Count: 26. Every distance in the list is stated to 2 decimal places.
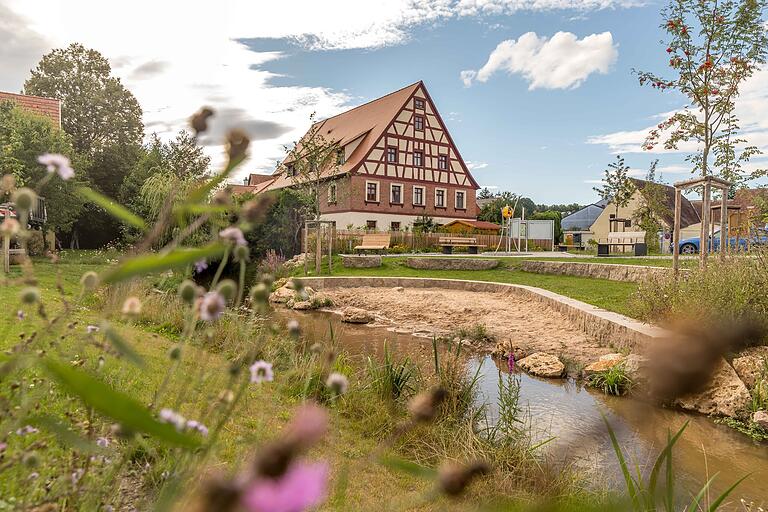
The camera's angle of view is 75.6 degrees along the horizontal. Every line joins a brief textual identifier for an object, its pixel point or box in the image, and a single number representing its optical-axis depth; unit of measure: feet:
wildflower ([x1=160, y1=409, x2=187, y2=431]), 2.75
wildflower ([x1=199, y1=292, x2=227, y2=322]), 2.57
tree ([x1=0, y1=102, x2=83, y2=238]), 49.01
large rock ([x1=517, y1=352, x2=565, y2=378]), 20.51
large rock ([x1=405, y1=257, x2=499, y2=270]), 56.59
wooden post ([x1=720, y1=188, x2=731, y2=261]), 27.08
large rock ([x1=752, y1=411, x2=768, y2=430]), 14.14
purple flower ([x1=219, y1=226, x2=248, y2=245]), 2.42
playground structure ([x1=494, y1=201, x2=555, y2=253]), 87.76
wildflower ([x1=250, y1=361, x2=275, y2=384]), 3.21
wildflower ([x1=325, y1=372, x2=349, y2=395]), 2.84
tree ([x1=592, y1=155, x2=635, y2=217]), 111.75
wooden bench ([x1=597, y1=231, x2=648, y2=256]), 64.03
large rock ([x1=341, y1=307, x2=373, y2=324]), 34.12
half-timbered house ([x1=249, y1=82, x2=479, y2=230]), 98.99
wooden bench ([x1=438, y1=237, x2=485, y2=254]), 80.25
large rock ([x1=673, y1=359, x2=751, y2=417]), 15.23
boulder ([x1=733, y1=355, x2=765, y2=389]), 15.60
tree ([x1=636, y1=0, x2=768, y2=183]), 43.60
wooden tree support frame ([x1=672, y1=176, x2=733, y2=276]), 27.50
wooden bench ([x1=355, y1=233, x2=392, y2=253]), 73.80
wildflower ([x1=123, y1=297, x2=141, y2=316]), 2.27
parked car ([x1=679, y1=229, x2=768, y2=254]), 56.38
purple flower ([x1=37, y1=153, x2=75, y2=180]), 2.31
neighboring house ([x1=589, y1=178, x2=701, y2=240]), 117.39
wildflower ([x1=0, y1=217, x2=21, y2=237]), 2.28
